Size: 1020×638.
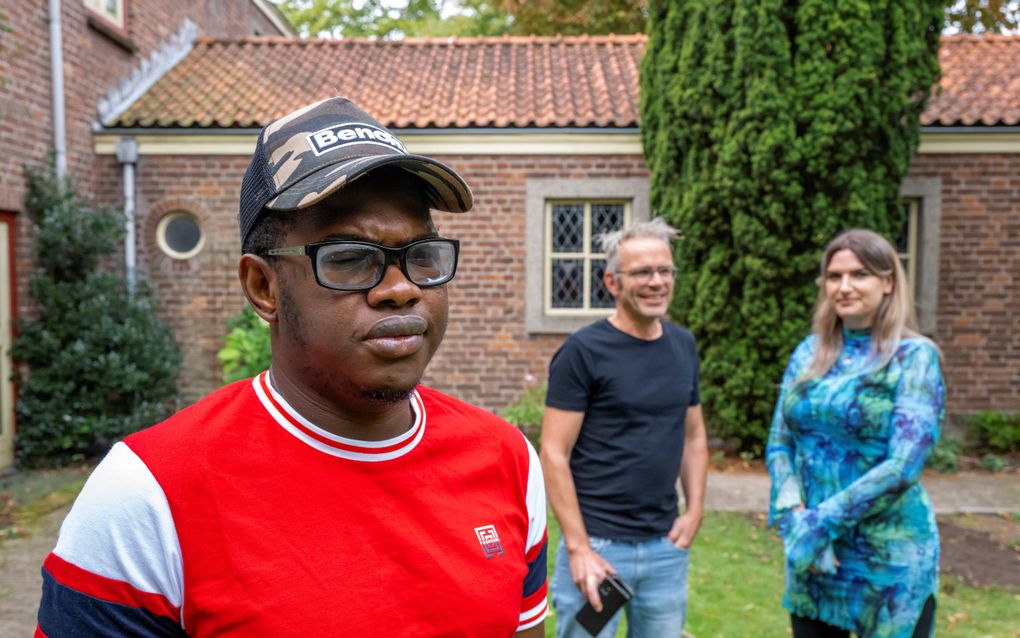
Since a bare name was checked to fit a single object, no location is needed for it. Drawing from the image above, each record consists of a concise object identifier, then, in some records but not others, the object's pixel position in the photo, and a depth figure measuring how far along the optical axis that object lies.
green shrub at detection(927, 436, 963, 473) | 7.82
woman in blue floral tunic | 2.54
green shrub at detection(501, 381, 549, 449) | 7.78
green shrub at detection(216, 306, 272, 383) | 8.22
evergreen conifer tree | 7.07
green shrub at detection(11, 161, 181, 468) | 7.47
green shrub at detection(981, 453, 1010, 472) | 7.95
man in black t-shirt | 2.89
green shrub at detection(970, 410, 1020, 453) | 8.42
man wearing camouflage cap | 1.08
